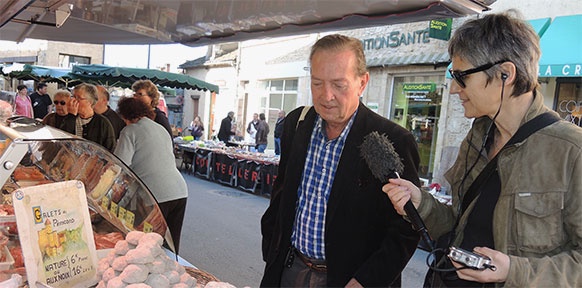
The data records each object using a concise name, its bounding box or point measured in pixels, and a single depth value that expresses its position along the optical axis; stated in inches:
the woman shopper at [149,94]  205.3
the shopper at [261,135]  613.0
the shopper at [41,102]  506.6
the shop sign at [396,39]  442.3
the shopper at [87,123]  217.3
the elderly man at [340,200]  80.6
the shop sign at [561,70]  276.0
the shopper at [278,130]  583.3
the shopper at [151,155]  152.1
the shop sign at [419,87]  440.5
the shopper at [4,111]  118.4
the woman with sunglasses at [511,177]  52.0
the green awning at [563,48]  282.7
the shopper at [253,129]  673.4
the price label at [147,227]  92.7
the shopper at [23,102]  428.8
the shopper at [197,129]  711.1
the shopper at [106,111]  245.9
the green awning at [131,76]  421.1
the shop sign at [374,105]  498.6
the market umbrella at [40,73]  451.2
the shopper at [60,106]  232.2
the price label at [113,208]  93.4
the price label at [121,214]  93.4
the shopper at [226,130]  613.0
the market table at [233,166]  382.4
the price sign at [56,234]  61.7
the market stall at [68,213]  61.7
